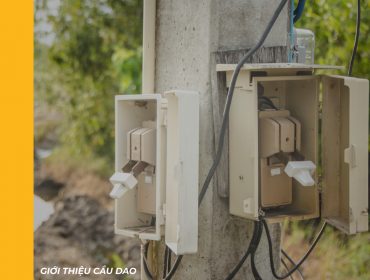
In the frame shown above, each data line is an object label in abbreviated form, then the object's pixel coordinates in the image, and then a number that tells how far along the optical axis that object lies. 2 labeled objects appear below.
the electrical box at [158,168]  3.25
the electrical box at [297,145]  3.37
